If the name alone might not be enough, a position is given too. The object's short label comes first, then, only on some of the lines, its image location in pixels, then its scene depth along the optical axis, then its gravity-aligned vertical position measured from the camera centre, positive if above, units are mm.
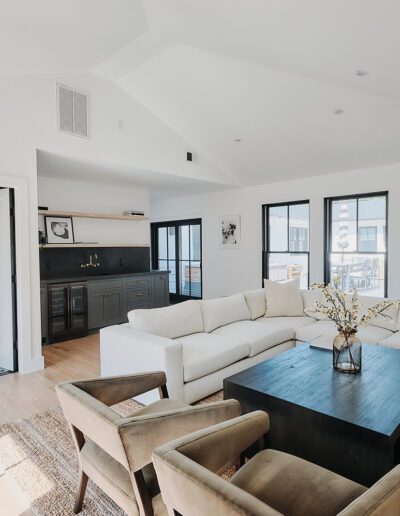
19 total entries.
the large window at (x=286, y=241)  6438 +47
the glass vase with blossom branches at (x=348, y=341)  2566 -726
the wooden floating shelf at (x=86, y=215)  5487 +521
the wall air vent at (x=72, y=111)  4320 +1707
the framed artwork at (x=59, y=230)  5621 +258
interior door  3920 -420
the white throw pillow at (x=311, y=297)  4755 -750
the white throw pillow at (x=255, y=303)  4602 -799
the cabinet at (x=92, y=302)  5109 -931
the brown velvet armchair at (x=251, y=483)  994 -810
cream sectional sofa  2898 -972
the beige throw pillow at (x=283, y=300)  4684 -765
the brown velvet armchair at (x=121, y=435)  1380 -817
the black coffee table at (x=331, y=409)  1808 -960
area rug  1923 -1426
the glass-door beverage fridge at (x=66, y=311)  5117 -985
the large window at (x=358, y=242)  5520 +15
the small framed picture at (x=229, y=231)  7266 +271
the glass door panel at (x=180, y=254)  8188 -245
